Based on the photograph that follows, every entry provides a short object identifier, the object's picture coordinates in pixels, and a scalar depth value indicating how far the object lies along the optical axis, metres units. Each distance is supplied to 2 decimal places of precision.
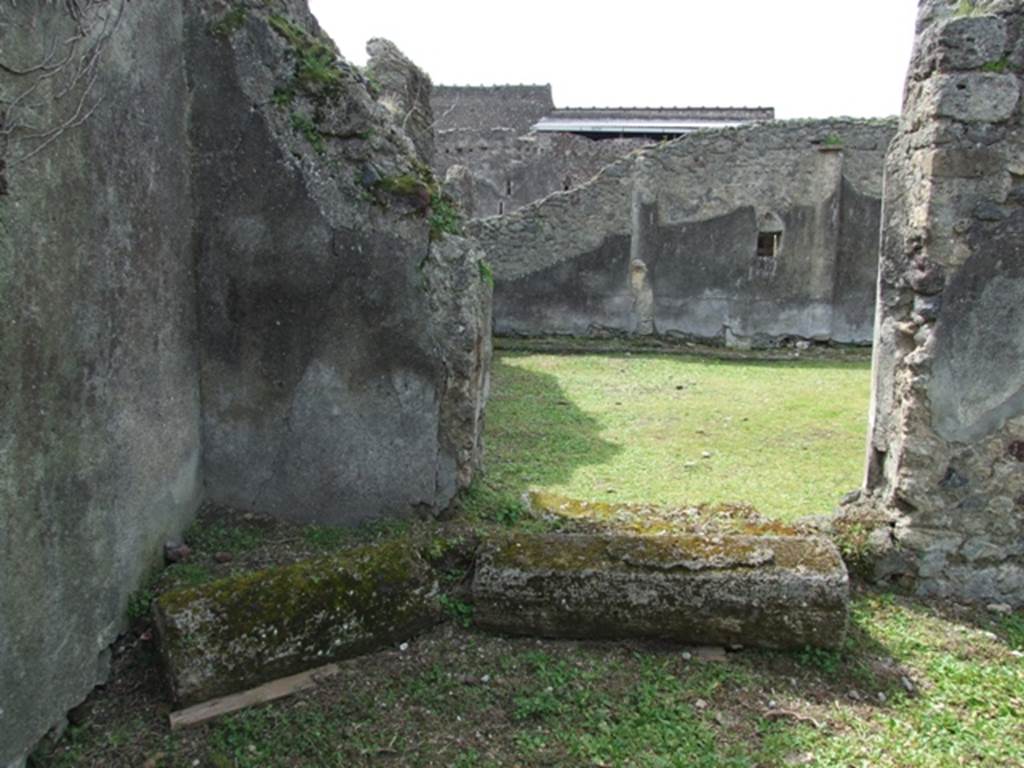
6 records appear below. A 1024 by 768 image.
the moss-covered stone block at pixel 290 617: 3.00
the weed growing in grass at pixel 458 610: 3.58
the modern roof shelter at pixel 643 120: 22.47
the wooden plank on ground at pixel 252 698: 2.94
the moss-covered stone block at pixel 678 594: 3.34
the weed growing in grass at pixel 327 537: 4.02
